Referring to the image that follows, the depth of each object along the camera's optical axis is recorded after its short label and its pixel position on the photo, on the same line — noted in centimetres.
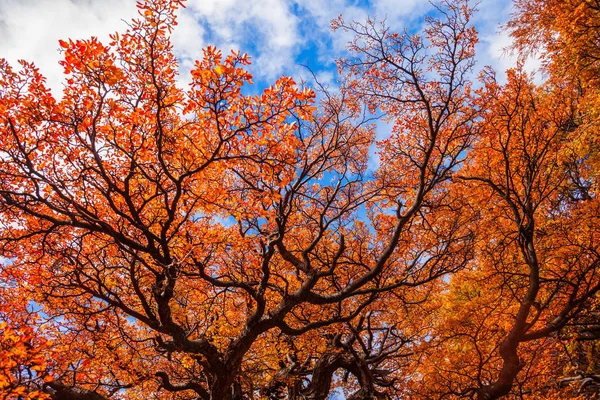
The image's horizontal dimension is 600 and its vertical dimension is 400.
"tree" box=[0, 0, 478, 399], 717
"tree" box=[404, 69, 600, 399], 781
